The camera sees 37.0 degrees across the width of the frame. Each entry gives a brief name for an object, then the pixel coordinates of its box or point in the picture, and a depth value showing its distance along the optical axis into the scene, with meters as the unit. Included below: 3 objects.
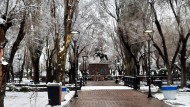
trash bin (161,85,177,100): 16.65
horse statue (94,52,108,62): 52.98
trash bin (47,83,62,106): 13.80
